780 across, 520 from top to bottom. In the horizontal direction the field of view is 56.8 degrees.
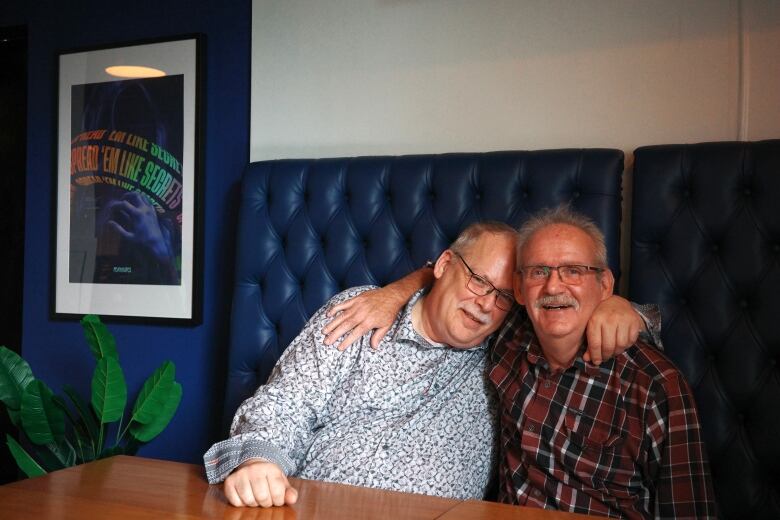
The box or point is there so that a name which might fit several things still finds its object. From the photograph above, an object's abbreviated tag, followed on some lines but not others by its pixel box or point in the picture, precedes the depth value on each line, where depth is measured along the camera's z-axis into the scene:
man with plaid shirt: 1.72
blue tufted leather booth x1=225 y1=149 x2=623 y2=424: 2.40
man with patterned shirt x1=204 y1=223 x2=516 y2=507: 1.97
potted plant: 2.70
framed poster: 3.13
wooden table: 1.34
